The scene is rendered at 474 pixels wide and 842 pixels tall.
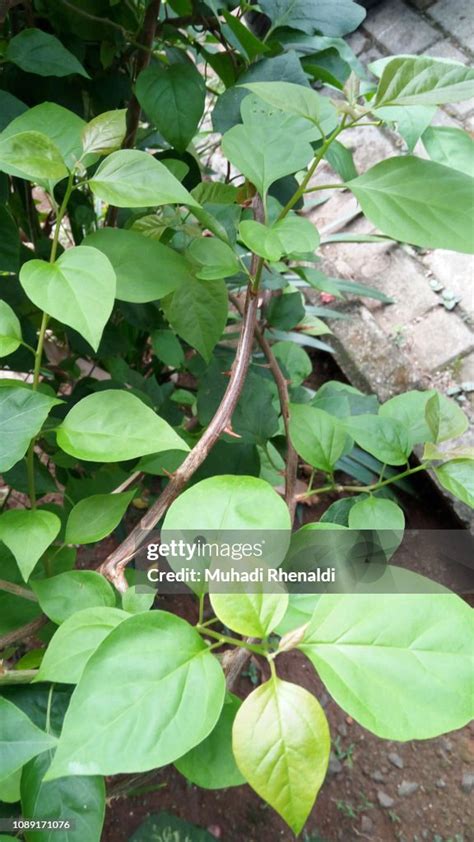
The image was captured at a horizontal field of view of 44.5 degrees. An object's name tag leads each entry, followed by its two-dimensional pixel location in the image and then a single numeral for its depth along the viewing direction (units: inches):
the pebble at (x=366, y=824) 32.6
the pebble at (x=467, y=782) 34.4
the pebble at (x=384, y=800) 33.7
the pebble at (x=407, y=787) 34.2
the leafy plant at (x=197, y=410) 11.3
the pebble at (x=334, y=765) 34.6
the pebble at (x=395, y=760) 35.2
